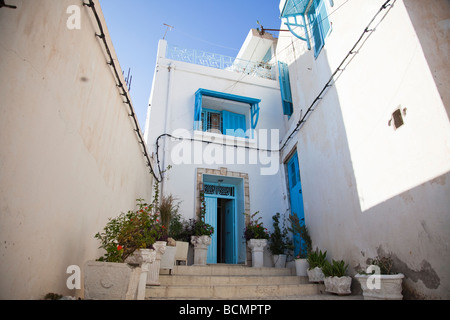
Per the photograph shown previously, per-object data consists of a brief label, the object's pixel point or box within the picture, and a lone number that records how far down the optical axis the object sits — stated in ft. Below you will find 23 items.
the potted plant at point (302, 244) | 16.55
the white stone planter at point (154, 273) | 12.59
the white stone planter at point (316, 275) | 14.62
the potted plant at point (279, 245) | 21.12
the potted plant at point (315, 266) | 14.70
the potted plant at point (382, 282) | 10.33
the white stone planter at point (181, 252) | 17.54
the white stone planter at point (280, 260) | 21.09
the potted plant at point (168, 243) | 14.84
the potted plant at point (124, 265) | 7.56
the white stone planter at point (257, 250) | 20.45
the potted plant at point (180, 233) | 17.92
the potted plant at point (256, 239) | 20.53
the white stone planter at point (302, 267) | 16.41
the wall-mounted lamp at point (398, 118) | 11.25
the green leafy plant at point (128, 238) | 8.75
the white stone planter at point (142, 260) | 9.46
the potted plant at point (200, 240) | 19.62
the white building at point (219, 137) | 23.06
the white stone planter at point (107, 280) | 7.49
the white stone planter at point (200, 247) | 19.61
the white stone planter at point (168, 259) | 14.83
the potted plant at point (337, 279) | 13.03
